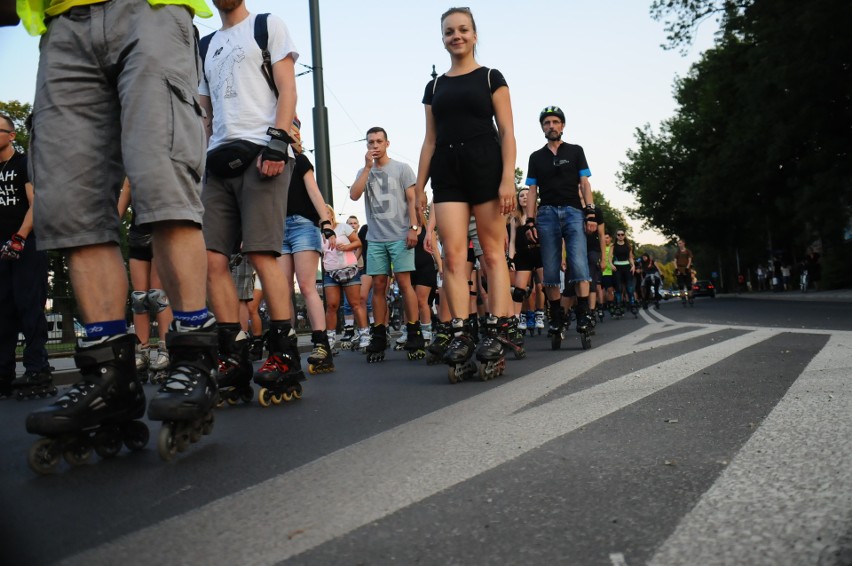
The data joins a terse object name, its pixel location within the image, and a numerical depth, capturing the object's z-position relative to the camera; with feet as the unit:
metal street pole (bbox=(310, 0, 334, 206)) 51.31
